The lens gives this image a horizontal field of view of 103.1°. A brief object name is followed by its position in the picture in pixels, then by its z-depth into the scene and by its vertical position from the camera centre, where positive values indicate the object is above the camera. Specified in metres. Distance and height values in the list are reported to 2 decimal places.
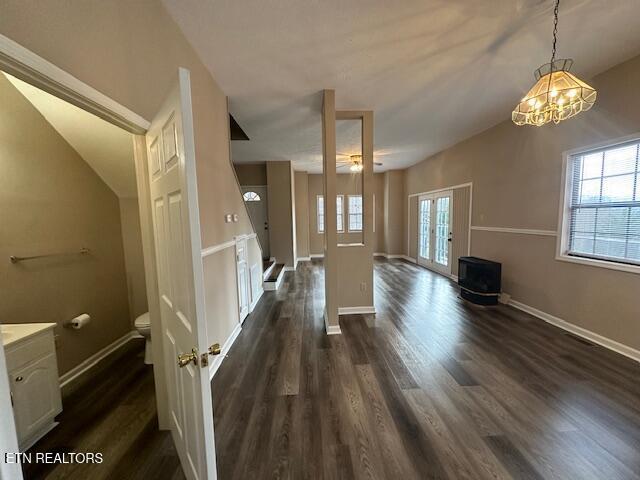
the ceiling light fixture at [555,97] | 1.68 +0.80
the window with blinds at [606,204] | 2.49 +0.10
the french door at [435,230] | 5.62 -0.33
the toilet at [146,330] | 2.39 -1.01
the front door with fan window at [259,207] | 6.79 +0.35
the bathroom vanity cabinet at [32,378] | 1.50 -0.97
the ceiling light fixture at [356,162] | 5.07 +1.16
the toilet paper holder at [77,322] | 2.15 -0.84
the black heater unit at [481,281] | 3.82 -1.01
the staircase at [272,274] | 4.96 -1.15
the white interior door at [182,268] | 0.93 -0.20
